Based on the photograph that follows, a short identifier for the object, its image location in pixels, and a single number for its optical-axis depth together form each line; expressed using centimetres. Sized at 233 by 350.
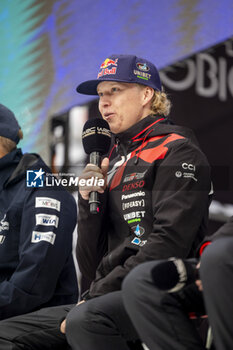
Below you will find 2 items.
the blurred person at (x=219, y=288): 475
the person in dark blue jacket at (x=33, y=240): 538
